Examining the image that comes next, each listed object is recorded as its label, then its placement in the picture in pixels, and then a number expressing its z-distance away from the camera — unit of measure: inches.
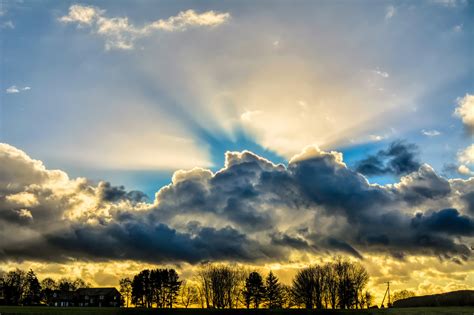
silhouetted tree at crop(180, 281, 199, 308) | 7342.5
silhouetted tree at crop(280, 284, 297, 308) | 6883.9
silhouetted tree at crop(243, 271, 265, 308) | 6929.1
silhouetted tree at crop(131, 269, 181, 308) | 7719.5
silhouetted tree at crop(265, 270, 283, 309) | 7007.9
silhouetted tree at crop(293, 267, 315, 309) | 6628.9
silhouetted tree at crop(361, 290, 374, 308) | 6634.8
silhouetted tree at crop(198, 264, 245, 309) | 6811.0
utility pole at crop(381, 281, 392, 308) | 6738.2
